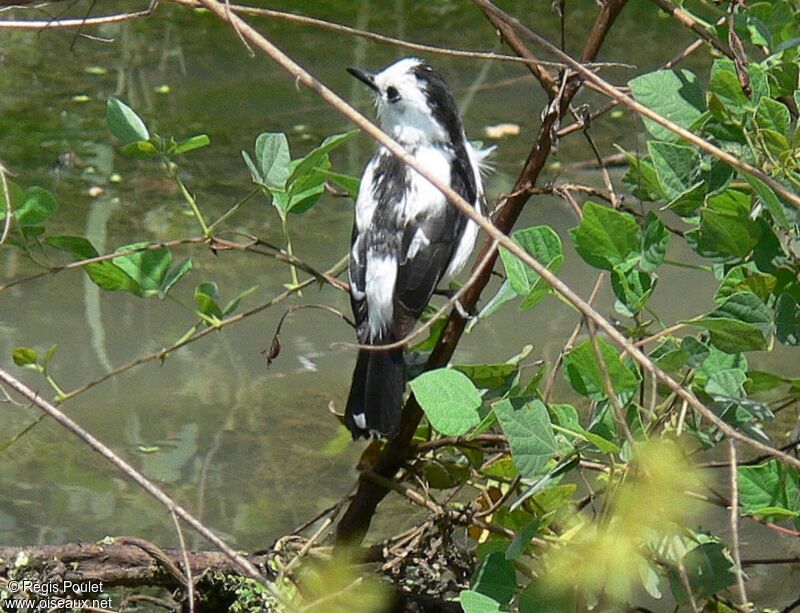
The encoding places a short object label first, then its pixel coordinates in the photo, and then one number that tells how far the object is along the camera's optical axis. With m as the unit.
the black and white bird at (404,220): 6.43
